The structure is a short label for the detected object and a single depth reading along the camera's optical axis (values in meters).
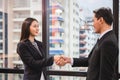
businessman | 2.33
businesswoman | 3.01
